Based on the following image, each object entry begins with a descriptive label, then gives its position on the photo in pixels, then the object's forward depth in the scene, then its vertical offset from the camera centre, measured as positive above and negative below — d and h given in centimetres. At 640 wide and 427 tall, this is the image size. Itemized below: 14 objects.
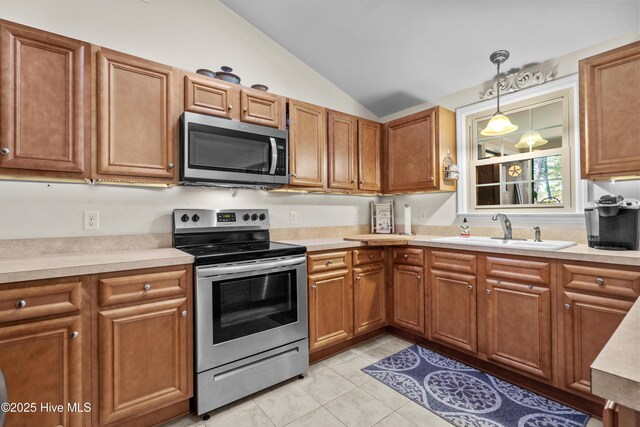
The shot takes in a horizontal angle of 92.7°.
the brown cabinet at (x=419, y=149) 290 +67
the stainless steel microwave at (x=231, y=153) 208 +48
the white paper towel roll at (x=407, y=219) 332 -3
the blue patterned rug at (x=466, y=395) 178 -119
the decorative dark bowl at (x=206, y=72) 224 +107
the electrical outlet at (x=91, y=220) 201 -1
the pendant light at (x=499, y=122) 236 +72
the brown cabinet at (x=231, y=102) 215 +88
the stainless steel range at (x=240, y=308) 184 -60
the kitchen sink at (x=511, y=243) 206 -21
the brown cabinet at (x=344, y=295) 240 -67
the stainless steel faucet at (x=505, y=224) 252 -7
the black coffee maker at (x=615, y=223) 185 -6
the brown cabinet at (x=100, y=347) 139 -65
